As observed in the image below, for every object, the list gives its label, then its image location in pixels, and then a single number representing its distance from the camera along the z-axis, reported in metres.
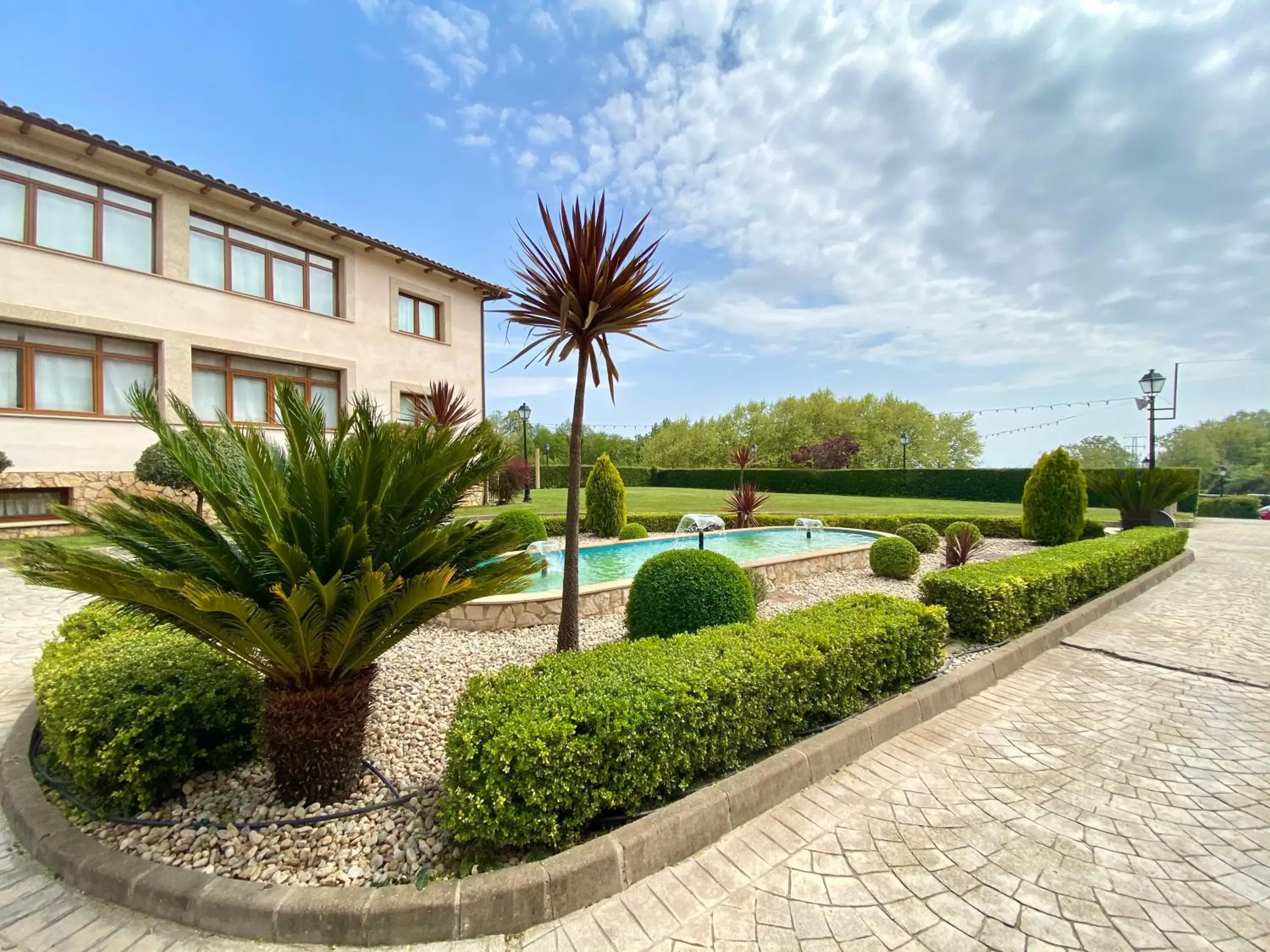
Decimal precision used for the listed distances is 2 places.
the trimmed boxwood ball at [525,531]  2.96
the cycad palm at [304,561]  2.09
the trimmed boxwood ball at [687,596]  4.59
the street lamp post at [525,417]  20.28
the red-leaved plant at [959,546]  9.14
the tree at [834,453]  40.66
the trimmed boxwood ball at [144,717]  2.34
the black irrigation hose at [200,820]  2.29
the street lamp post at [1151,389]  14.38
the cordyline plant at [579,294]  4.33
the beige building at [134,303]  10.46
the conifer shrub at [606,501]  12.95
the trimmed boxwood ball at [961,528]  9.88
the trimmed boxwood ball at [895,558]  8.38
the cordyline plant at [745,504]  14.23
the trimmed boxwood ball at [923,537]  11.20
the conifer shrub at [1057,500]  11.44
